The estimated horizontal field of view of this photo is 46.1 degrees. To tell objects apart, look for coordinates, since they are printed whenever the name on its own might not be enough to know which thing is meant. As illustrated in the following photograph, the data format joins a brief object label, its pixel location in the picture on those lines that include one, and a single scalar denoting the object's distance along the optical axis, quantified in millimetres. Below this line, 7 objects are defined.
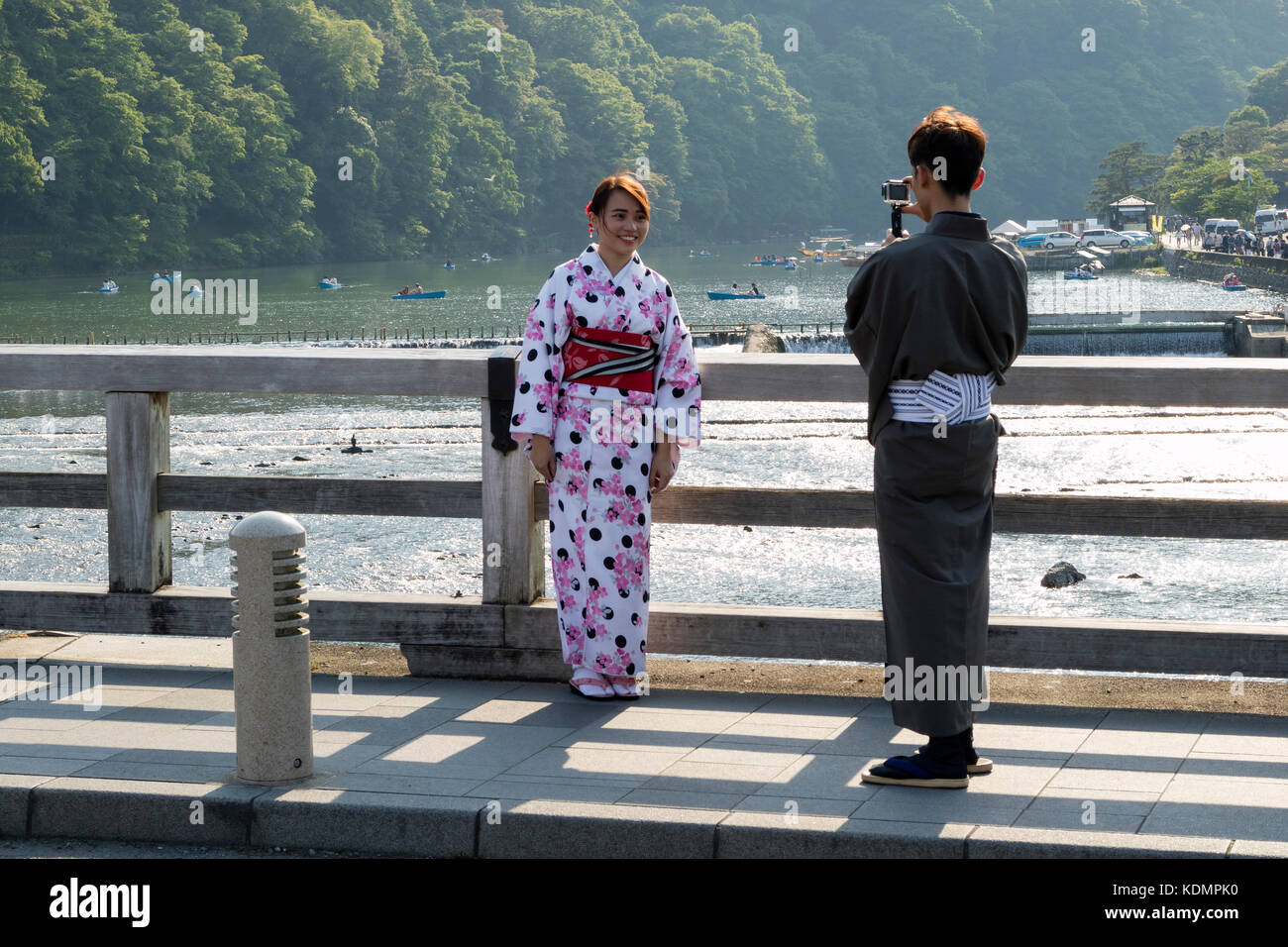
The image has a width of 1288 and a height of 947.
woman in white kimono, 4625
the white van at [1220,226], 90500
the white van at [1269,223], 87425
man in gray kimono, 3734
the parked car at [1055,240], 98688
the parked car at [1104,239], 96938
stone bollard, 3809
